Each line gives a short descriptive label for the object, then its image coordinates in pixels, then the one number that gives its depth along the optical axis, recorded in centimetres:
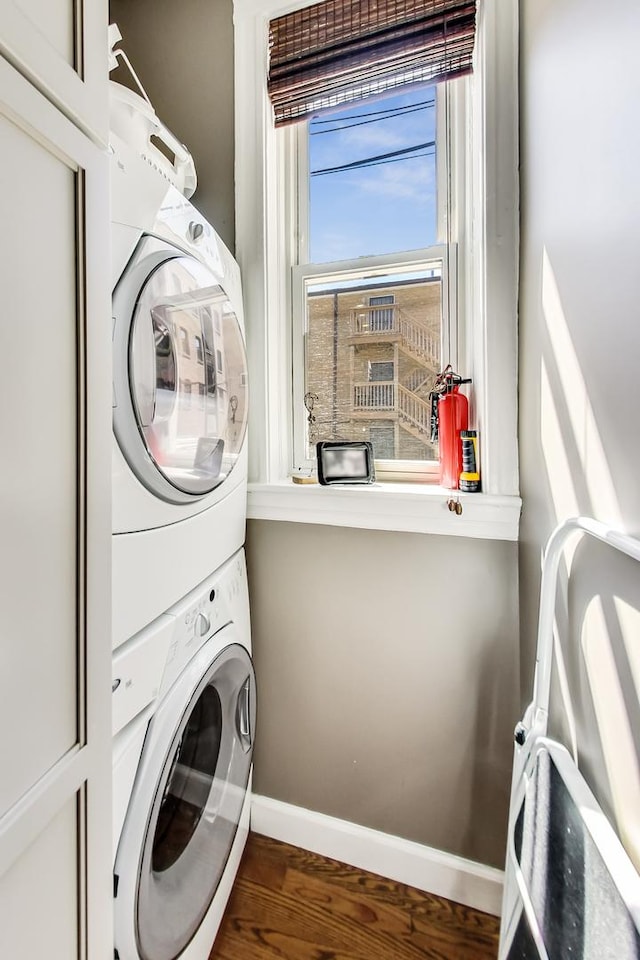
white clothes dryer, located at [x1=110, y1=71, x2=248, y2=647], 69
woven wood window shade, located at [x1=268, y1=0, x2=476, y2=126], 115
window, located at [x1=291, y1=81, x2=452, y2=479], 134
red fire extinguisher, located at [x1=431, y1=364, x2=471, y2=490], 120
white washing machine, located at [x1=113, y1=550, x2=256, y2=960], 68
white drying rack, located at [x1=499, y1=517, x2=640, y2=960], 54
